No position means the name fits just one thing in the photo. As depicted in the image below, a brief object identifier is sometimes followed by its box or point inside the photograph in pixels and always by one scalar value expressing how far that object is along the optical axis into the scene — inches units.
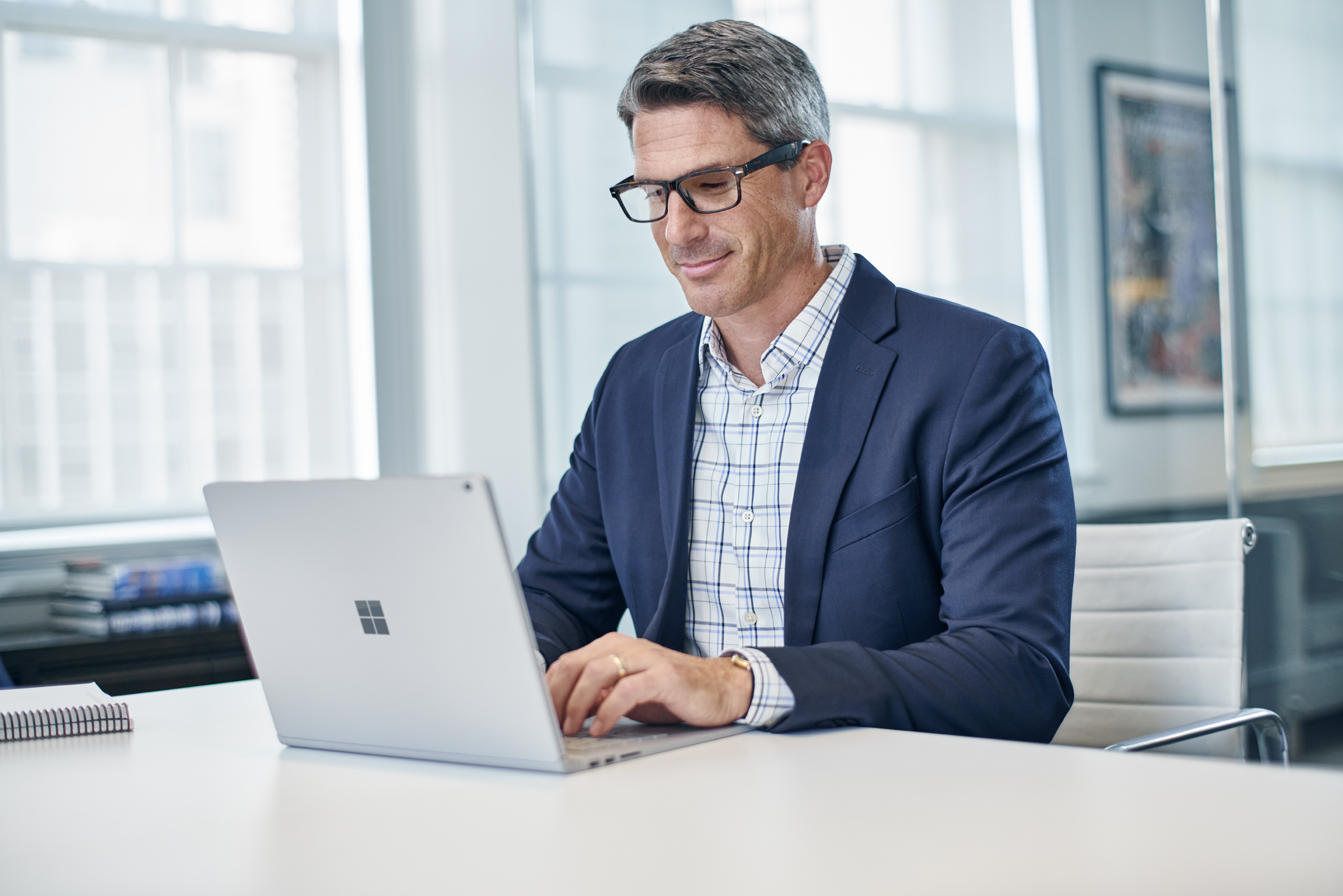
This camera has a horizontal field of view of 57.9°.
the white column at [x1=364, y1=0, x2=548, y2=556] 146.3
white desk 29.0
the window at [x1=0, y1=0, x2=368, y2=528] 135.2
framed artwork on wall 104.5
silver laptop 38.0
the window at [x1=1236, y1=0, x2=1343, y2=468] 95.8
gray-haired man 50.7
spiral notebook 51.1
